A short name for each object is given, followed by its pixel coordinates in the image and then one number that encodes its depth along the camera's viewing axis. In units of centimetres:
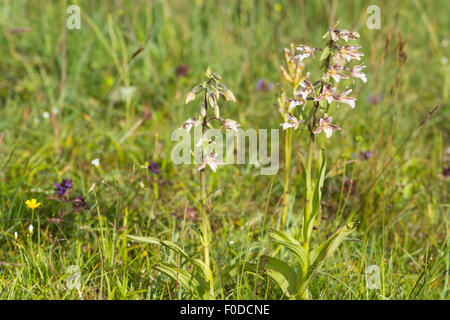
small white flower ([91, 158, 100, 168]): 356
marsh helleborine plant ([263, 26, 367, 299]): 304
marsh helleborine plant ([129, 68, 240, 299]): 299
